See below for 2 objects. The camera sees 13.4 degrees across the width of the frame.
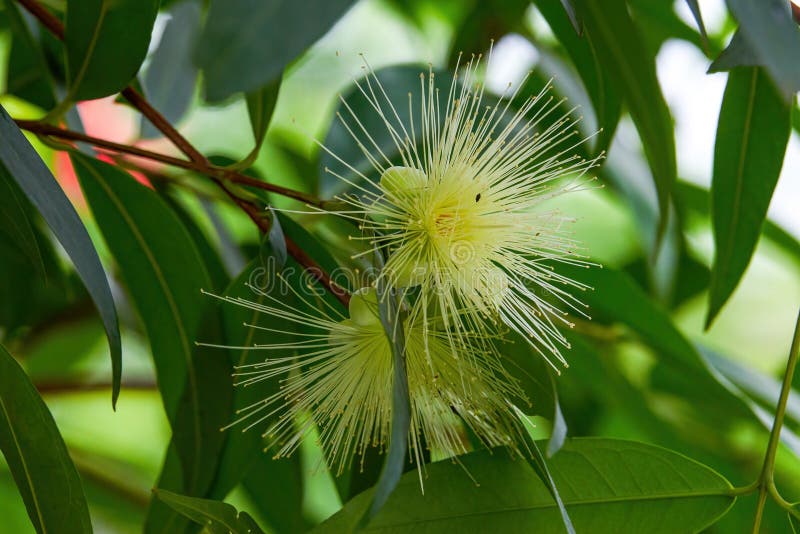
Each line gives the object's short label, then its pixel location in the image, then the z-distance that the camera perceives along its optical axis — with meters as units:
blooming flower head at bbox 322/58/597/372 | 1.17
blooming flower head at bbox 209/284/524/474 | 1.17
